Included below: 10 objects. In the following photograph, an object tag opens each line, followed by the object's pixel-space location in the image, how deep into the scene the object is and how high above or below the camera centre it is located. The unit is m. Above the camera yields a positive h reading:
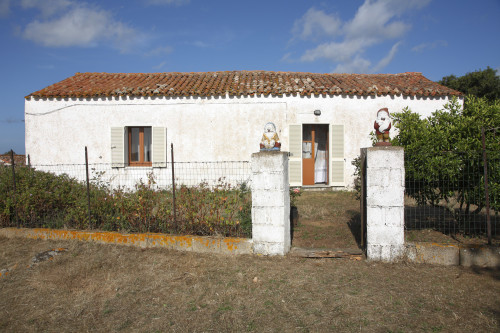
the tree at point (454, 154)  4.61 +0.08
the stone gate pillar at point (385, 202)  4.41 -0.58
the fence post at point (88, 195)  5.55 -0.56
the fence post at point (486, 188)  4.28 -0.39
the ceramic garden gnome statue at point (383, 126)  4.54 +0.48
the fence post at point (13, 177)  5.82 -0.26
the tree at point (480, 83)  16.41 +4.01
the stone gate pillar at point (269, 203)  4.65 -0.61
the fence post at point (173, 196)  5.06 -0.55
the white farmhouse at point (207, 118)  10.38 +1.42
